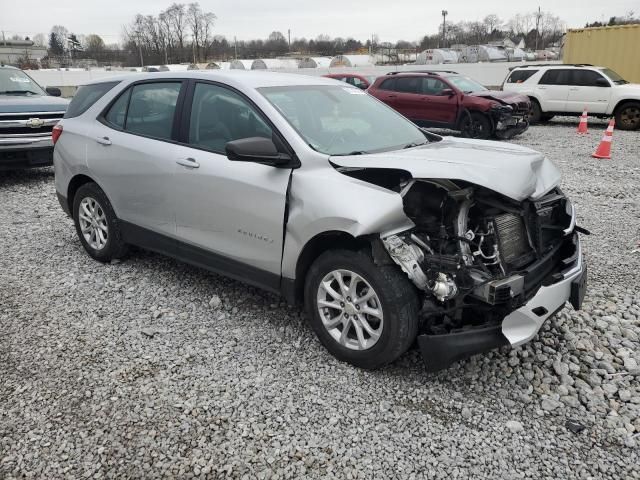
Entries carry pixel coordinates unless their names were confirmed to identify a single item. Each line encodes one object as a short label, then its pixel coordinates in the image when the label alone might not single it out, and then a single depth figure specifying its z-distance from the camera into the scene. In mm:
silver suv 2883
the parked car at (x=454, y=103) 12320
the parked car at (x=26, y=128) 7953
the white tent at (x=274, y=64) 46400
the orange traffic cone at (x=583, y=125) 14047
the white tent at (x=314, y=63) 47188
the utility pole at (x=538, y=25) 67562
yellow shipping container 18484
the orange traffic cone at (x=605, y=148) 10312
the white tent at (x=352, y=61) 47481
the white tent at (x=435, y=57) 40719
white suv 14688
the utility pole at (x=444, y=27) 63781
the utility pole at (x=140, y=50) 59481
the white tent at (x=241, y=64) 45281
